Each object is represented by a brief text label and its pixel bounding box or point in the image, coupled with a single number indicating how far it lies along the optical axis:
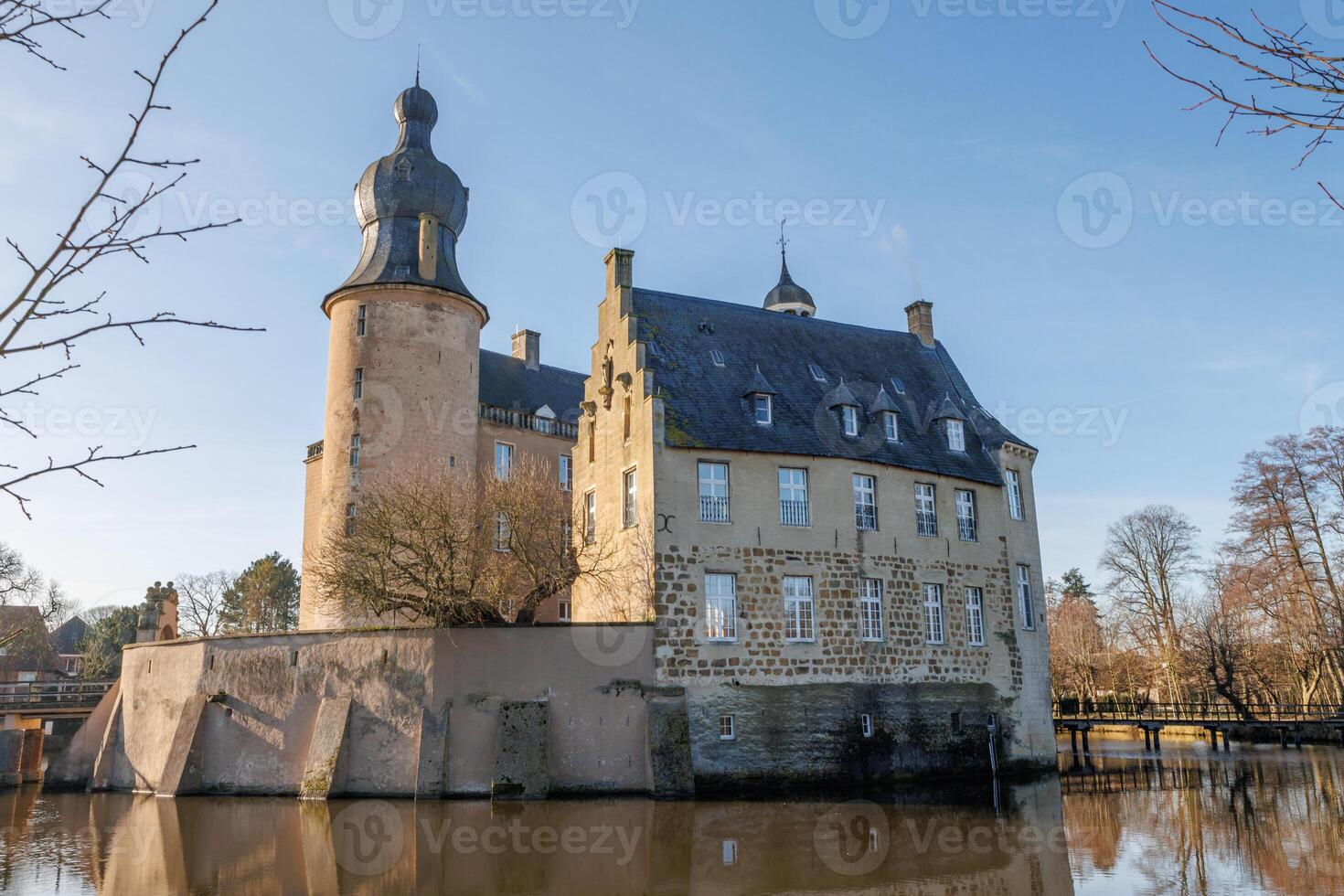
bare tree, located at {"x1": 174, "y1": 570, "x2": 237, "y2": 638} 64.81
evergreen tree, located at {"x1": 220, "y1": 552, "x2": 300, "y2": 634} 58.97
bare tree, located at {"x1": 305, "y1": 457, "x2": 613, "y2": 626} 22.30
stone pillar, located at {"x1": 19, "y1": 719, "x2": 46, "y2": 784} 29.62
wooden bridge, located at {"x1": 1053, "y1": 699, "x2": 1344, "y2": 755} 34.00
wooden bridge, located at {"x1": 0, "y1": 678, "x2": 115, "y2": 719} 32.31
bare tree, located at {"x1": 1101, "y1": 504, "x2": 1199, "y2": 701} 47.22
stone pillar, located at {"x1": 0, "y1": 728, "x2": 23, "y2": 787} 28.75
